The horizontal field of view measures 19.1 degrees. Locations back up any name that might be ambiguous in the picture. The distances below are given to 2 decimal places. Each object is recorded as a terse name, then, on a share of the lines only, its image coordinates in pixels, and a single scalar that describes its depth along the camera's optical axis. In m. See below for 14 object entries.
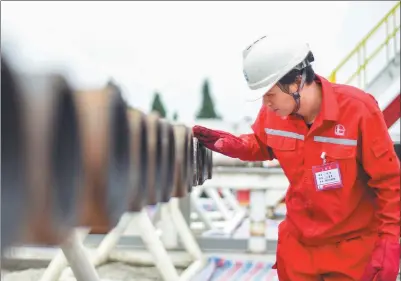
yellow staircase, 12.30
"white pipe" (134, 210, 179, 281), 5.58
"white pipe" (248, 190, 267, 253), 7.15
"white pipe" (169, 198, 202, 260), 6.62
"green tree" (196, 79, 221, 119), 44.37
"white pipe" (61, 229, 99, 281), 3.91
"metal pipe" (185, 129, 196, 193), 4.60
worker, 4.41
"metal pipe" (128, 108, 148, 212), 3.58
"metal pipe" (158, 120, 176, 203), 4.03
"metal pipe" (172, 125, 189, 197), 4.34
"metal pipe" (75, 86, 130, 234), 3.29
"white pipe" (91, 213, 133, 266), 6.80
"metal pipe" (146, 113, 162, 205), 3.80
